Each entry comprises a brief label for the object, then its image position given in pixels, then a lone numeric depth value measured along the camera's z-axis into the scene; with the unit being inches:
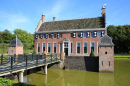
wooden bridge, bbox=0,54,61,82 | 356.4
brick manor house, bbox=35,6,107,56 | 883.2
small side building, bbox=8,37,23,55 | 827.7
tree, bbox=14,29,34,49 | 2103.8
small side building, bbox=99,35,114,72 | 642.2
